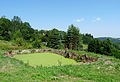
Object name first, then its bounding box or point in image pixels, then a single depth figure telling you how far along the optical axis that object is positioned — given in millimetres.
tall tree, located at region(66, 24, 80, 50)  22250
